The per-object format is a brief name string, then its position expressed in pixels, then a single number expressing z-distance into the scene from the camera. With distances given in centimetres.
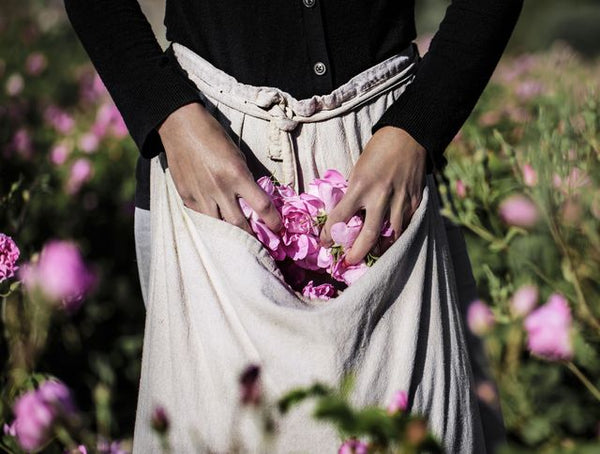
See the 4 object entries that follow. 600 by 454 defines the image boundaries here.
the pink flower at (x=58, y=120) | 326
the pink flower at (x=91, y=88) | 372
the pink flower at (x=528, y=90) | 328
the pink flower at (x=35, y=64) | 376
